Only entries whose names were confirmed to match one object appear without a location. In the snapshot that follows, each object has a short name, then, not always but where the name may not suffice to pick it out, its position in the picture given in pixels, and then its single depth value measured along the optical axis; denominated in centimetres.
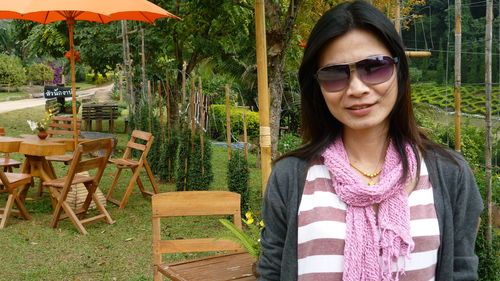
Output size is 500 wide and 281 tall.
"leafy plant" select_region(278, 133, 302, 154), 1046
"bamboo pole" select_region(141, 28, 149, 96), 1001
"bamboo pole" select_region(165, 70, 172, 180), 849
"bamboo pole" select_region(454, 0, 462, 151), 424
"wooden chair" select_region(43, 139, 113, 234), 581
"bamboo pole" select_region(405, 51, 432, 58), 430
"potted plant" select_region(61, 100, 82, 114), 1680
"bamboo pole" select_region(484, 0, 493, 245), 427
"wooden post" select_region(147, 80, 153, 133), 931
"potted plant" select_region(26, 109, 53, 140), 723
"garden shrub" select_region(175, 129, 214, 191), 718
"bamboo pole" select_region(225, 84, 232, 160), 635
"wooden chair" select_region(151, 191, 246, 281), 322
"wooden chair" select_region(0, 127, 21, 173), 725
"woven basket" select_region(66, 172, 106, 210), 682
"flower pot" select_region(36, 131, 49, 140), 722
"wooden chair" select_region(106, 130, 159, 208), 706
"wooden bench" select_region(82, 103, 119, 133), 1581
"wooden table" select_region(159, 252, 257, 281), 274
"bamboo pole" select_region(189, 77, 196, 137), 729
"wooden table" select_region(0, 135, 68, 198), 677
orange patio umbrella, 612
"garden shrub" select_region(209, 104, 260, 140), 1539
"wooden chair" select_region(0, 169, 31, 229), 612
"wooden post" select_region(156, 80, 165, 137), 869
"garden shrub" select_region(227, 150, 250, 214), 646
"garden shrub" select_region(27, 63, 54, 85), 3619
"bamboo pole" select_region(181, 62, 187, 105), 783
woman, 140
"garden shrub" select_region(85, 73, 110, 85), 4039
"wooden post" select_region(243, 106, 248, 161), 641
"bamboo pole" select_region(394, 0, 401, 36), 468
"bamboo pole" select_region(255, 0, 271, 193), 298
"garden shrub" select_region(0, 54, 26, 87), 3114
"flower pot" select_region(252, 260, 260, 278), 268
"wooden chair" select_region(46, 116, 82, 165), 755
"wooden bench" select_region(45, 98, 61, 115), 1522
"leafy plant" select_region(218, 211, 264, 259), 262
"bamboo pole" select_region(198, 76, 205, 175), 714
